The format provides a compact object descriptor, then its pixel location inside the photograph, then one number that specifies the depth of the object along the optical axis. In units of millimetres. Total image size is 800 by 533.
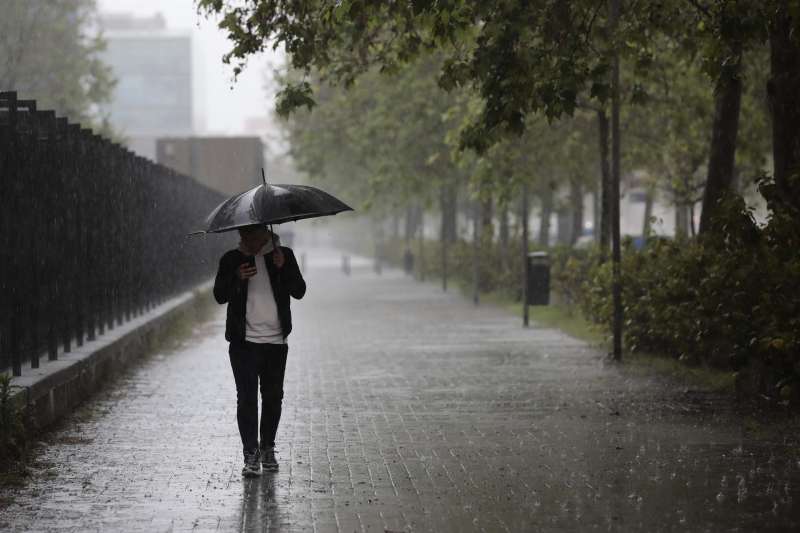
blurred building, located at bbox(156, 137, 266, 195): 68125
